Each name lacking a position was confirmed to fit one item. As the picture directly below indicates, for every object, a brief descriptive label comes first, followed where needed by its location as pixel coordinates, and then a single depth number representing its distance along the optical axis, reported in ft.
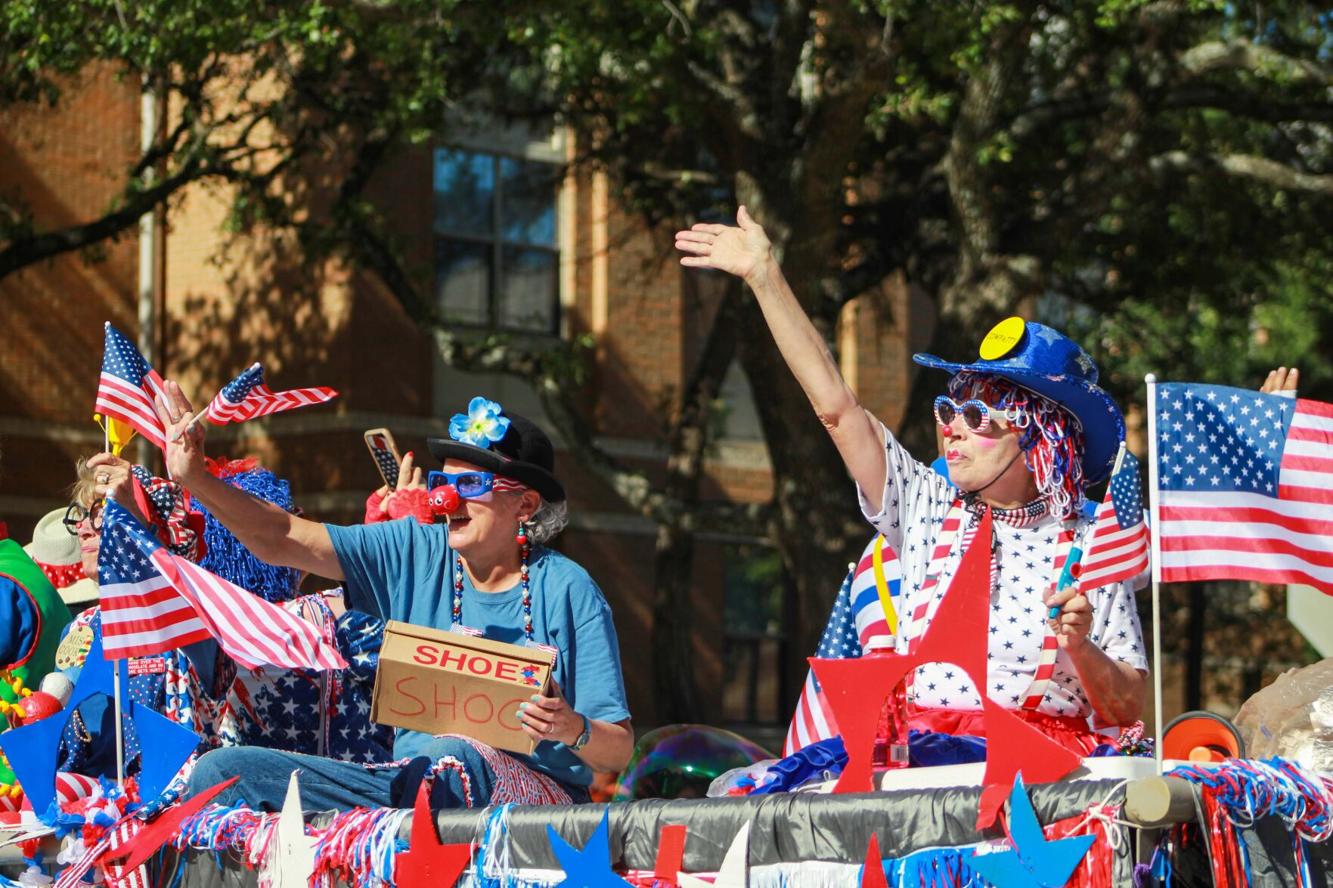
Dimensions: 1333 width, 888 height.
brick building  101.65
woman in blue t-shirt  28.84
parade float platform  20.31
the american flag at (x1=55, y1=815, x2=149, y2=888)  29.96
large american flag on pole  24.22
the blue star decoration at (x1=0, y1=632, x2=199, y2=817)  30.25
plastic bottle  25.77
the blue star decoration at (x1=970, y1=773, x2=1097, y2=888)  20.30
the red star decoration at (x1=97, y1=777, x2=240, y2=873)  29.12
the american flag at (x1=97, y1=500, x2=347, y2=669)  29.25
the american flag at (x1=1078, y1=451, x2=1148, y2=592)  25.58
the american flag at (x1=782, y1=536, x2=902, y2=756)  29.68
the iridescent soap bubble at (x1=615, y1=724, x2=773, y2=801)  37.42
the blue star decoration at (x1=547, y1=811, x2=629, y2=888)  24.38
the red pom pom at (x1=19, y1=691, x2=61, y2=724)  33.55
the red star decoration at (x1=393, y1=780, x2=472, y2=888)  25.94
